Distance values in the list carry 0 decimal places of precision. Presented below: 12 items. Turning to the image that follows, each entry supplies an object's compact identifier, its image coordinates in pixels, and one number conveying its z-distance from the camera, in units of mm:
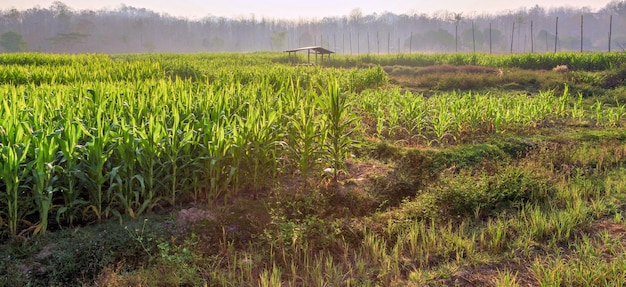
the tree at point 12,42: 63562
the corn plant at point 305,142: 4602
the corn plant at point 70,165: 3482
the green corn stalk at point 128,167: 3684
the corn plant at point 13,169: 3152
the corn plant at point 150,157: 3785
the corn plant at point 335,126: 4711
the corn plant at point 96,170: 3541
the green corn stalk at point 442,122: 7098
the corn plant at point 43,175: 3244
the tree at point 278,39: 104812
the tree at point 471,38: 93044
